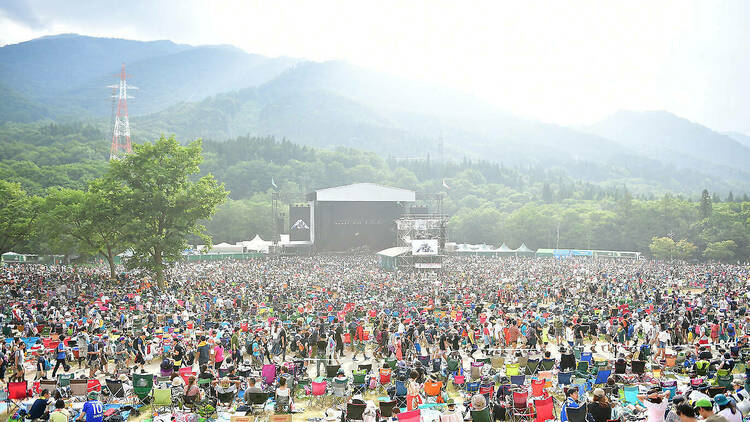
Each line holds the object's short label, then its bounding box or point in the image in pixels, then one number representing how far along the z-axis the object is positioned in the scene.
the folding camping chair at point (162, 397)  9.16
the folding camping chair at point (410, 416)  7.80
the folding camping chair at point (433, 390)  9.48
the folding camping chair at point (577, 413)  7.55
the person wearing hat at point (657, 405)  7.42
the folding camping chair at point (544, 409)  8.43
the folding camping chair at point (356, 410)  8.35
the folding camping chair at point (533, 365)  11.35
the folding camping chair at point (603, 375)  9.94
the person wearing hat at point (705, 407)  6.00
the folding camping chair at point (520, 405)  8.71
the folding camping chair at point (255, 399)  9.17
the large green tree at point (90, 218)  27.55
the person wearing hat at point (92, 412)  7.91
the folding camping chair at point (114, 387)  9.70
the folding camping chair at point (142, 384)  9.67
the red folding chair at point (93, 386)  9.73
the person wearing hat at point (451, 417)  7.59
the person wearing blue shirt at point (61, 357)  12.17
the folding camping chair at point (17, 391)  9.39
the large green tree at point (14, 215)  32.84
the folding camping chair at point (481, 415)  8.03
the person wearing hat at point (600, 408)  7.32
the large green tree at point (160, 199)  26.72
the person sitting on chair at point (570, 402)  7.61
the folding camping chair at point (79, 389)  9.55
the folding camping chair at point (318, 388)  9.91
